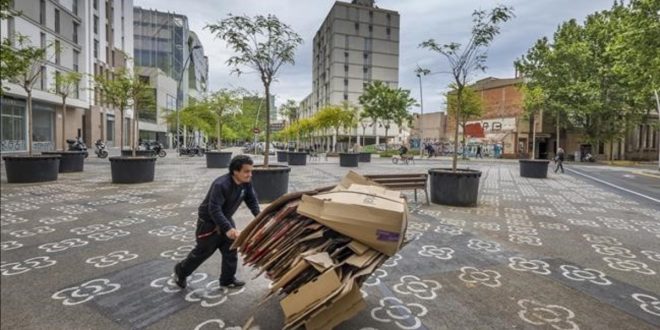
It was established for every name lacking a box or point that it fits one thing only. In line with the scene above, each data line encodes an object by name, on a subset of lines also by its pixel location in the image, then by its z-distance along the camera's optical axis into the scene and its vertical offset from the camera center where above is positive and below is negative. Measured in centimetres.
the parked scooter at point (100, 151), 2562 -44
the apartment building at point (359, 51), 6775 +1863
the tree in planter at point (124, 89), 1251 +193
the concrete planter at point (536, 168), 1704 -67
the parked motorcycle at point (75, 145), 2041 -6
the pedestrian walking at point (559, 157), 2062 -16
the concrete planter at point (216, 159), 1928 -62
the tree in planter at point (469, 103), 2811 +418
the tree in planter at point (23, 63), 849 +193
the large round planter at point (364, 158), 2711 -58
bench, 844 -69
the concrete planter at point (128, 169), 1132 -73
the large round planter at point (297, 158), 2259 -56
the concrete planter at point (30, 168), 1041 -73
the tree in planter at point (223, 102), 1861 +233
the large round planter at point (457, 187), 863 -82
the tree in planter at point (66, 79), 1496 +262
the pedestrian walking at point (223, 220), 331 -66
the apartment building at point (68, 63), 2659 +739
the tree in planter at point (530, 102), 2988 +435
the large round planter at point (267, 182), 855 -78
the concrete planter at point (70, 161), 1432 -66
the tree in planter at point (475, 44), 874 +269
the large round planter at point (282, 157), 2658 -62
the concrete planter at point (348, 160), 2217 -61
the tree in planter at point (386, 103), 3944 +511
